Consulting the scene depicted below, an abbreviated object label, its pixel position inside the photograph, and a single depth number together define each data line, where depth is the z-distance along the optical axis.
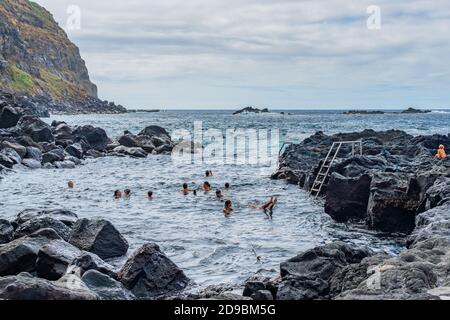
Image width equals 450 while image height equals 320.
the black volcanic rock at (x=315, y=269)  9.87
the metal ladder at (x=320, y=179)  25.85
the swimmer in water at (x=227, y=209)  21.56
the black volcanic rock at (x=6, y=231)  14.01
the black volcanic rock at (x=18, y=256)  10.88
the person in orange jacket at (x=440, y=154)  29.25
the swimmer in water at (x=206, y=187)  27.98
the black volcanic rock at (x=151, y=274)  11.17
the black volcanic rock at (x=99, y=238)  13.88
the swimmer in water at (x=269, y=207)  21.52
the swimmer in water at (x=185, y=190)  26.81
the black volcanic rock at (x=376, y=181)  17.97
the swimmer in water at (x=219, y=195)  25.48
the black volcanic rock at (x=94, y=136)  52.19
